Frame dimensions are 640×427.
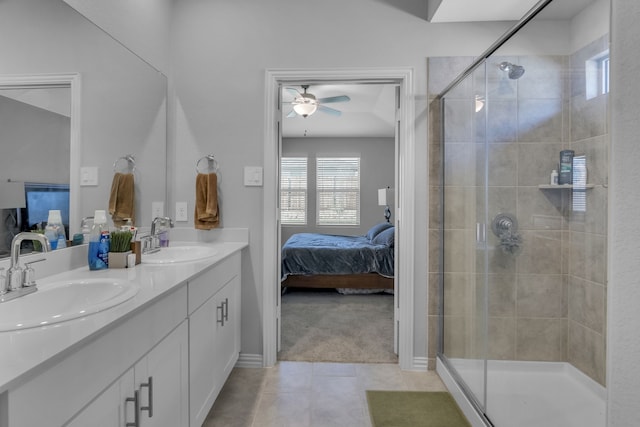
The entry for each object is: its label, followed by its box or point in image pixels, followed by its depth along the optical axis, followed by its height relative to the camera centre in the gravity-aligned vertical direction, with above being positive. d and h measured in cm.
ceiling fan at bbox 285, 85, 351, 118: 364 +117
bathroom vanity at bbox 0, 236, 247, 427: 69 -40
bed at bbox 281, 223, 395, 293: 413 -68
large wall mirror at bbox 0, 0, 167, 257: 125 +43
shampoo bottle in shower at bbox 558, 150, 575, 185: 147 +19
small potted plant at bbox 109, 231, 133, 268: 155 -18
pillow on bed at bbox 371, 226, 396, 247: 421 -35
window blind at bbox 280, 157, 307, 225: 675 +38
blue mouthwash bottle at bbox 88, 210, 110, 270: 152 -18
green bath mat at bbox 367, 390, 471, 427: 180 -110
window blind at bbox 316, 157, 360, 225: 671 +40
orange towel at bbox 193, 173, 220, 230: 231 +6
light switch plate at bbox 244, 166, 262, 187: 235 +23
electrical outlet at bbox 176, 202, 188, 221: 240 -2
